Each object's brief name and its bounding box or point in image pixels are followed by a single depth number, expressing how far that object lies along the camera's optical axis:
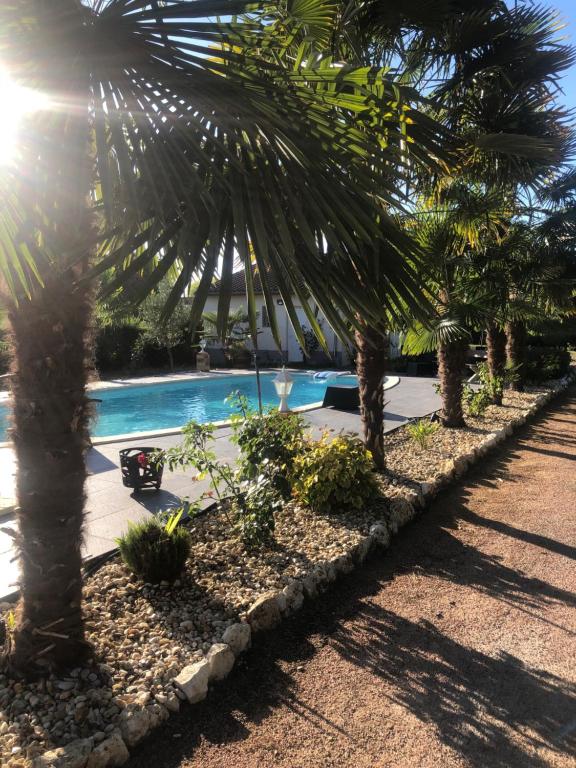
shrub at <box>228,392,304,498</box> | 5.18
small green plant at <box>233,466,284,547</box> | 4.73
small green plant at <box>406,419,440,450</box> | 8.77
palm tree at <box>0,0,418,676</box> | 2.05
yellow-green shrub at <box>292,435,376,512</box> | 5.61
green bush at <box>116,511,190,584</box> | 4.02
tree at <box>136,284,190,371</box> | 19.23
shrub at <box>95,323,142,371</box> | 23.61
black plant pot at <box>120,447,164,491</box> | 6.40
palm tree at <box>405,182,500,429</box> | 7.39
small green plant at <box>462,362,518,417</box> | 11.48
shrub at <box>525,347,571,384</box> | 17.20
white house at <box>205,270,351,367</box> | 27.88
